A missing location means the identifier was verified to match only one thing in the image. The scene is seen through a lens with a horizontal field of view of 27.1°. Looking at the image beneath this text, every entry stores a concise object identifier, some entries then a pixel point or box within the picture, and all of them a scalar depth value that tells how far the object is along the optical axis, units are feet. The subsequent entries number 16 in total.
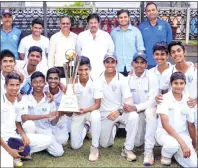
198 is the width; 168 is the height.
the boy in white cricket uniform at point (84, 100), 13.67
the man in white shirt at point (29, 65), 14.56
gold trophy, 13.37
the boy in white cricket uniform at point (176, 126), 12.19
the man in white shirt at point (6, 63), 13.56
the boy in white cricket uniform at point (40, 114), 13.25
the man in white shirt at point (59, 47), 16.01
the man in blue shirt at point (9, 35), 15.83
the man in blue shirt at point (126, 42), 16.05
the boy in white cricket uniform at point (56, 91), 13.89
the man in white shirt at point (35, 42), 15.81
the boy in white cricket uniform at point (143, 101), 13.07
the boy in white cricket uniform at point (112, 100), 13.67
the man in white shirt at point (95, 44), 15.79
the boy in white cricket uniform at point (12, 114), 12.21
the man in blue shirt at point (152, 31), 16.38
